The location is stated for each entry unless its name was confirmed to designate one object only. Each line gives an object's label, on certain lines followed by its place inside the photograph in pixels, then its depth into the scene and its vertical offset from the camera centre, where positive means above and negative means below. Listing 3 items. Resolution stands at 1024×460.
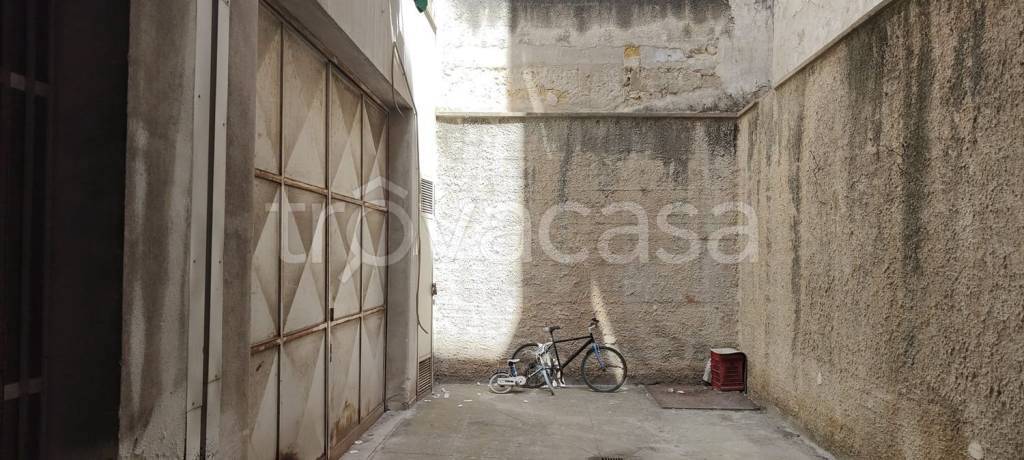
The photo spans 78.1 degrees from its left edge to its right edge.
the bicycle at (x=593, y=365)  7.79 -1.59
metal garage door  3.73 -0.16
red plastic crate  7.63 -1.58
